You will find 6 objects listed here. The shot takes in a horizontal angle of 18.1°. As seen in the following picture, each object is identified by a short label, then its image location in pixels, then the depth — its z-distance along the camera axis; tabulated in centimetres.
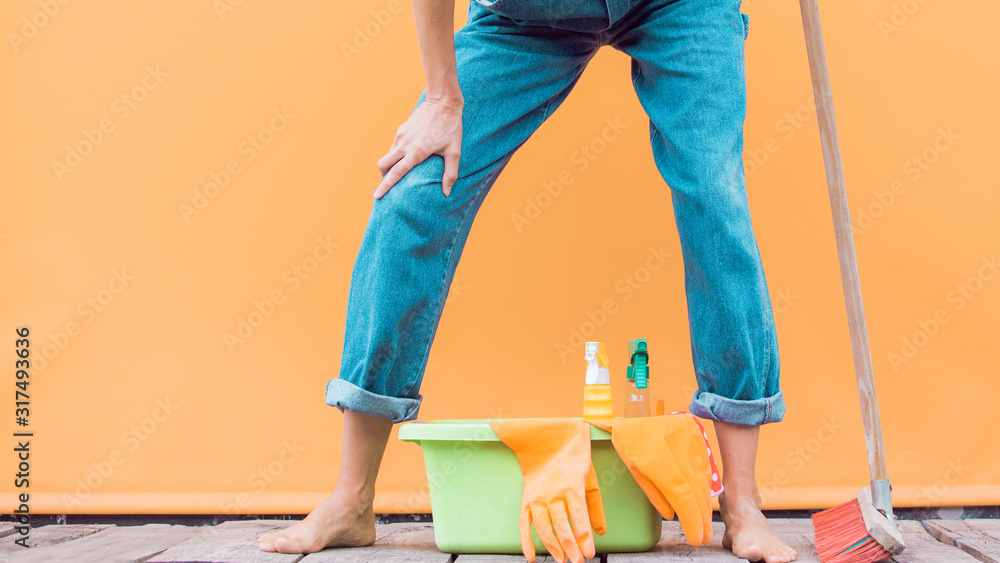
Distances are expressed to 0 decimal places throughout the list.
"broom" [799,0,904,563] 475
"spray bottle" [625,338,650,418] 515
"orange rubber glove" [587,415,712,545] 478
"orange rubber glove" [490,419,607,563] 473
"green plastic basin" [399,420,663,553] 485
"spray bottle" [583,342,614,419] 513
